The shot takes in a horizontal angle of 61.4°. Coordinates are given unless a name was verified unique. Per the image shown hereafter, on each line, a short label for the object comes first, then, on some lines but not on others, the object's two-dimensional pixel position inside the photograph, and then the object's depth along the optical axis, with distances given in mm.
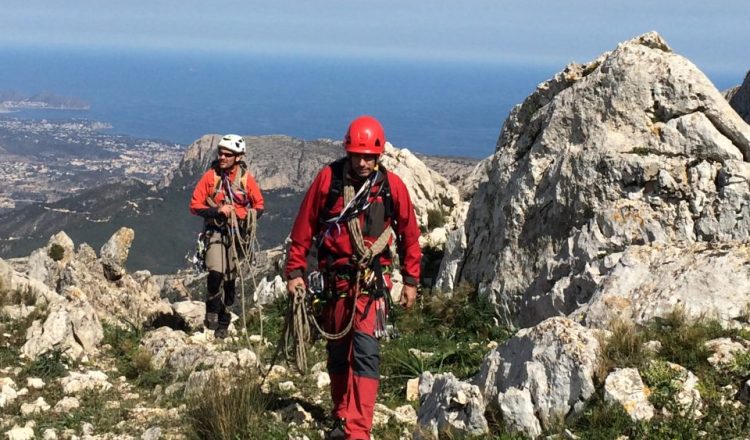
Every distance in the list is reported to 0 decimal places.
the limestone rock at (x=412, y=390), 7645
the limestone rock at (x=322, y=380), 8336
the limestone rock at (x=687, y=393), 4863
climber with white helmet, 10703
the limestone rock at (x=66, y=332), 9742
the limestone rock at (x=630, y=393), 4918
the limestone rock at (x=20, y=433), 6757
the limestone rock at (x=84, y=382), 8406
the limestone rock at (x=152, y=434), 6599
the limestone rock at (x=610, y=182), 8789
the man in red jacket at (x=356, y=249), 6141
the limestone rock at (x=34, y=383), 8445
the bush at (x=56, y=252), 19906
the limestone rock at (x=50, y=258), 19375
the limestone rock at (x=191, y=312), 13667
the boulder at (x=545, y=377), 5227
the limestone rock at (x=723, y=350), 5285
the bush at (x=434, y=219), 17359
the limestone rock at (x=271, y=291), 14211
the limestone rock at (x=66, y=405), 7680
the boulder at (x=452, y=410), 5398
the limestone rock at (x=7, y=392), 7786
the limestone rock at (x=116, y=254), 15961
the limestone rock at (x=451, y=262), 11984
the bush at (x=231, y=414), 6102
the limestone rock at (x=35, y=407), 7574
